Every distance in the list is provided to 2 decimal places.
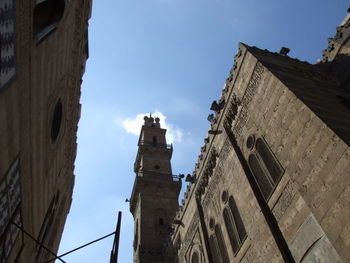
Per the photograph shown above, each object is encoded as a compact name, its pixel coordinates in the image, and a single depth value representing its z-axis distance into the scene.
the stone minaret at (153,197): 20.02
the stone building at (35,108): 4.85
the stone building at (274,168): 6.64
